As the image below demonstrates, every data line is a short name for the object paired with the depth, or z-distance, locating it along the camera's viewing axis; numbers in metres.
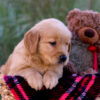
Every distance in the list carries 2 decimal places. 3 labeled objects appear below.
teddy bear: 1.97
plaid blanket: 1.76
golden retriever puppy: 1.80
